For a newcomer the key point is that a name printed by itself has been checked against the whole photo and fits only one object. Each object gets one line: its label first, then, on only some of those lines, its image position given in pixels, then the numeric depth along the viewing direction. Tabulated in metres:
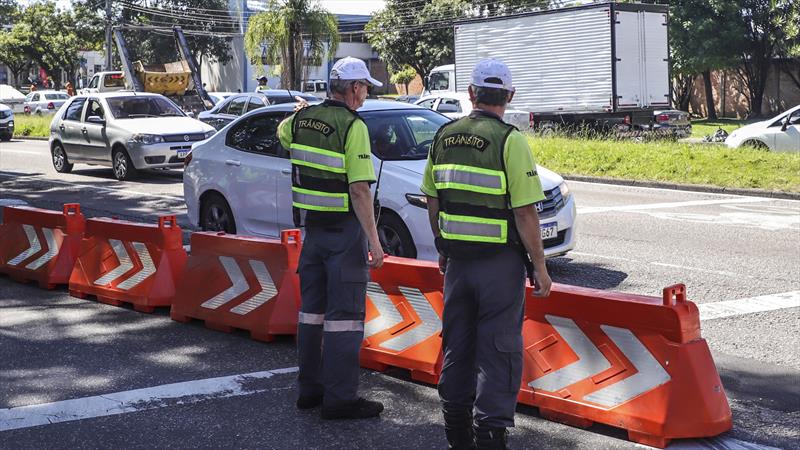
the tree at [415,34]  55.38
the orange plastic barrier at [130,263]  8.02
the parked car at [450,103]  23.72
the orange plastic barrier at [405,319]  6.12
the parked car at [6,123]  31.13
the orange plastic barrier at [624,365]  4.98
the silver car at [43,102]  47.91
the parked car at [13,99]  51.41
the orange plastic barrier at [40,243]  8.92
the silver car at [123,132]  18.67
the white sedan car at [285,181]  8.79
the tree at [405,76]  60.44
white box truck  27.14
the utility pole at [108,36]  47.42
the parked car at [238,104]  22.31
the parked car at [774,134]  20.08
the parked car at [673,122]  27.20
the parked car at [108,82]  39.00
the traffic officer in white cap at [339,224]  5.40
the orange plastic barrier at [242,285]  7.00
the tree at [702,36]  42.78
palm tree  37.31
